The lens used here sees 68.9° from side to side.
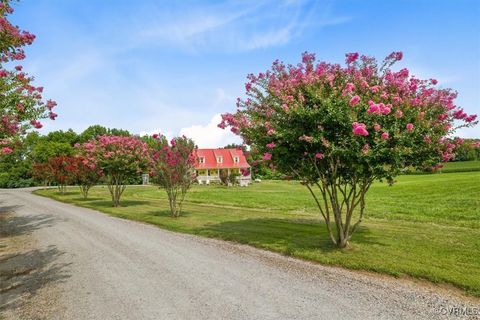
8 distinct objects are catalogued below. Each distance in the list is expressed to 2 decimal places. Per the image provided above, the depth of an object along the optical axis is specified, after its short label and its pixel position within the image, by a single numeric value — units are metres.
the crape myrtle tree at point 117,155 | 21.66
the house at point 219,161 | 61.19
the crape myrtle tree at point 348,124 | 8.22
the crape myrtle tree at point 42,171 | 37.12
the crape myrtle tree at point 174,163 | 16.41
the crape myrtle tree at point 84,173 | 24.49
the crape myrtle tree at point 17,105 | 10.43
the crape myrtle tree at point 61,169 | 32.31
